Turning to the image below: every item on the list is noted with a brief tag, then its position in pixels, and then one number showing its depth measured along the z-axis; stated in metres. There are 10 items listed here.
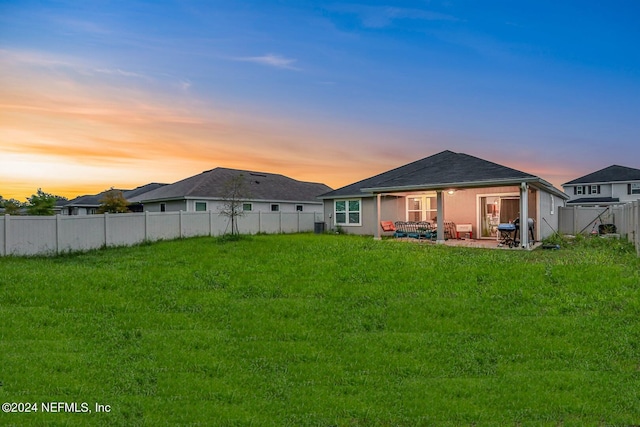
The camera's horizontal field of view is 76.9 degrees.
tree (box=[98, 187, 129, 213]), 29.97
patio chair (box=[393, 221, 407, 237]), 21.00
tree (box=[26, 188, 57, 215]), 26.97
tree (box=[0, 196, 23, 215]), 31.95
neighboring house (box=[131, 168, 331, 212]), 26.39
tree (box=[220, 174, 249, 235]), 23.34
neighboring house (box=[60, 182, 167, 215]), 41.28
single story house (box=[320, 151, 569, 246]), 18.17
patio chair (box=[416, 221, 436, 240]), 20.12
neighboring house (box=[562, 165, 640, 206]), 41.78
